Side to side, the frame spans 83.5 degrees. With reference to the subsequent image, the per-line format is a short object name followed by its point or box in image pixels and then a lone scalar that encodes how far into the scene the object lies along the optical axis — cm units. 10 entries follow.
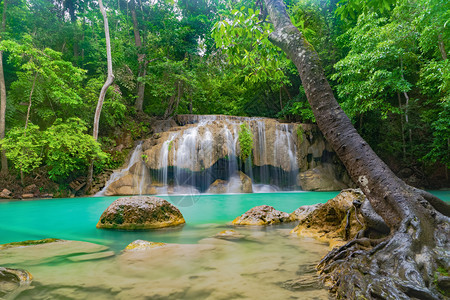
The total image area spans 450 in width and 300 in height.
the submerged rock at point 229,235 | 389
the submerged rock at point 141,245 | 324
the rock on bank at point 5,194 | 1140
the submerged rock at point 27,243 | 335
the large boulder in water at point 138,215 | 488
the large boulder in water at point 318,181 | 1494
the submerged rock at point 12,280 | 189
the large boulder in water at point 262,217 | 508
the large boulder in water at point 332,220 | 355
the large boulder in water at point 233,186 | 1412
